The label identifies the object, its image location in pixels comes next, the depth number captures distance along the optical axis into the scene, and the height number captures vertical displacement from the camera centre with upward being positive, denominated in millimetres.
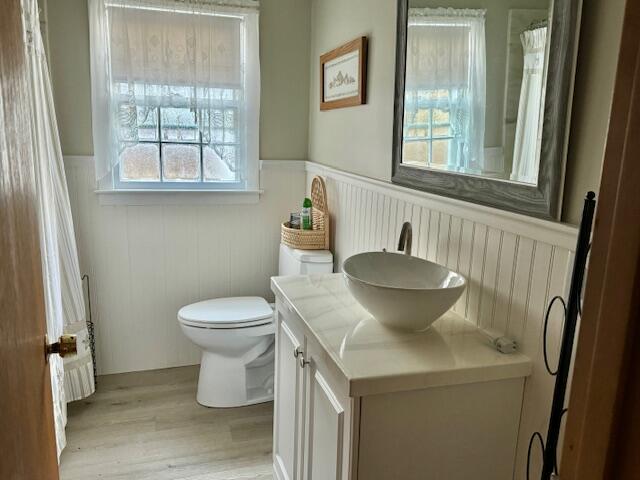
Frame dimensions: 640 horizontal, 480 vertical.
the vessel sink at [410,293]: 1373 -438
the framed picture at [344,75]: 2297 +259
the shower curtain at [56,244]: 2133 -527
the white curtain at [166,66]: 2711 +316
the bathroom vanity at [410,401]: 1281 -661
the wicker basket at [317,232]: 2736 -519
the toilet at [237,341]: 2621 -1044
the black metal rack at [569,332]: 889 -342
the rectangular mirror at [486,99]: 1237 +99
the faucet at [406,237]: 1782 -346
